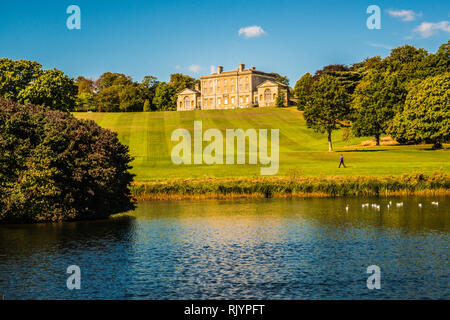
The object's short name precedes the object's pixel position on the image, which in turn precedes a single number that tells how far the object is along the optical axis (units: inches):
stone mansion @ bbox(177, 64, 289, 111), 7731.8
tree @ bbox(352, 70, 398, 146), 4173.2
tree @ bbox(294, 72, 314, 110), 6983.3
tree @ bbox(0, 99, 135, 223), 1675.7
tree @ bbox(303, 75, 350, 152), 4050.2
